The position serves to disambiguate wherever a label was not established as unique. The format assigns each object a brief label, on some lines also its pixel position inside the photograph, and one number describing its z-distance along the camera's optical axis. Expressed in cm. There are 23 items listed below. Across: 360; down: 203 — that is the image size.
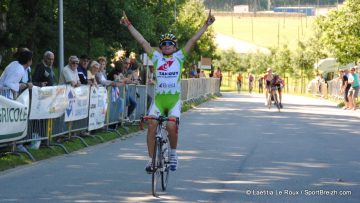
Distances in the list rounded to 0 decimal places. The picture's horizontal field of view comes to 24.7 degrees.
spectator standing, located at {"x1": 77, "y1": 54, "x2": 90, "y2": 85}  1795
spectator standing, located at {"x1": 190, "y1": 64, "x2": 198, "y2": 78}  4837
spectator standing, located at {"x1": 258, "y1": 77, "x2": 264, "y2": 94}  7549
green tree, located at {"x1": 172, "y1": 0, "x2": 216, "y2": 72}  5322
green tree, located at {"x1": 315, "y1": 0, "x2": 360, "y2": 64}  4406
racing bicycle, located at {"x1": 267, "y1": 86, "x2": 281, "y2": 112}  3369
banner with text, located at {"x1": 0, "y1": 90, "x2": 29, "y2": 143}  1278
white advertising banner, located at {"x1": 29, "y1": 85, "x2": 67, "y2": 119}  1437
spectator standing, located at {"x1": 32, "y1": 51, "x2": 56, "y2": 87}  1577
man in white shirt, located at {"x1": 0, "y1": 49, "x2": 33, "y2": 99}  1351
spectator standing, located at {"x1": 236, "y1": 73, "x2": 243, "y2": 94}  7329
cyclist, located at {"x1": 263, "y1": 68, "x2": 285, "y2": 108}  3422
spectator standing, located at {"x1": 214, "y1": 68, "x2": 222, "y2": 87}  6262
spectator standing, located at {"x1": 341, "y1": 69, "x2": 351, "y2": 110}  3809
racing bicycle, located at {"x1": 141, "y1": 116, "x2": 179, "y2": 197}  1008
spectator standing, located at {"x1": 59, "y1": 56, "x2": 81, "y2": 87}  1666
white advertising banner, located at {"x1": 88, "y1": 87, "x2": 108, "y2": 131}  1800
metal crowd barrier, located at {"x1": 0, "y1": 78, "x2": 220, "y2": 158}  1454
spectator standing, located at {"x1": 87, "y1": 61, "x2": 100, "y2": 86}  1831
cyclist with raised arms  1068
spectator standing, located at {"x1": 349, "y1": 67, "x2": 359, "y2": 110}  3665
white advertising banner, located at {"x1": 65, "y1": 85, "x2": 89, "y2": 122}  1624
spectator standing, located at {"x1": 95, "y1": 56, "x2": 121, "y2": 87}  1916
